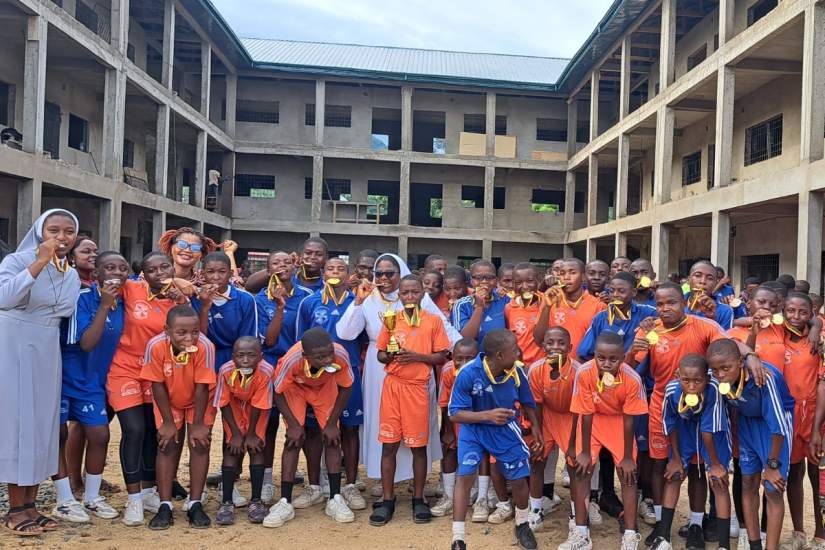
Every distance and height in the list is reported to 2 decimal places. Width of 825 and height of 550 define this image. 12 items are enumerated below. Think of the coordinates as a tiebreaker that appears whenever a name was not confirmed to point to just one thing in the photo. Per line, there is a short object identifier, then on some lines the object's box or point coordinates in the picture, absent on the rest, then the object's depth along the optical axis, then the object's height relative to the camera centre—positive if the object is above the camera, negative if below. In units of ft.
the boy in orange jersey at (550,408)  13.78 -2.99
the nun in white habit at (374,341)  14.87 -1.69
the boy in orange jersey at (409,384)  14.23 -2.60
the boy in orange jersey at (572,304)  15.39 -0.64
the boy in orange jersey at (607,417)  12.37 -2.86
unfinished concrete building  39.93 +13.62
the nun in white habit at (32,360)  12.45 -2.03
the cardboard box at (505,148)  75.15 +15.87
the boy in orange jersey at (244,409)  13.77 -3.26
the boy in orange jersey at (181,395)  13.23 -2.84
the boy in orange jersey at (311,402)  13.94 -3.13
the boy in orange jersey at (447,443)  14.92 -4.21
